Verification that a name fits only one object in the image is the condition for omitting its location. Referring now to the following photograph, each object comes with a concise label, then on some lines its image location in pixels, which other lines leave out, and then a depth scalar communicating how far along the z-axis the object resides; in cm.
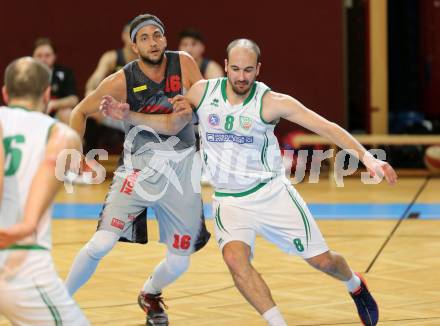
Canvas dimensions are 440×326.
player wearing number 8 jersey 1243
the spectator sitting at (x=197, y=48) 2412
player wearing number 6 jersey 866
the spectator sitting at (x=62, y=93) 2759
